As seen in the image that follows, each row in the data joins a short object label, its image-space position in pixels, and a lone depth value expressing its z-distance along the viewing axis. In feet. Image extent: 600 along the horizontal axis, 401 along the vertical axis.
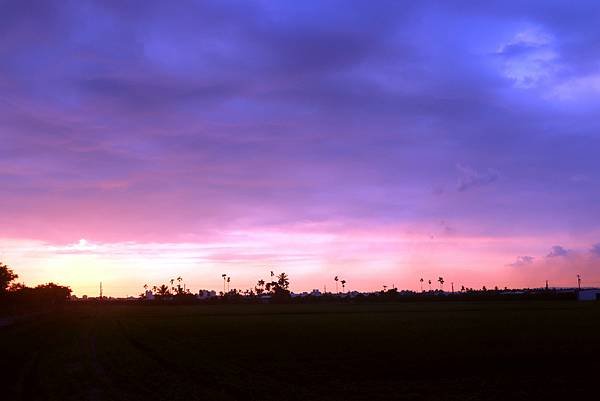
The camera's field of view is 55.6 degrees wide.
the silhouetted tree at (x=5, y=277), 461.04
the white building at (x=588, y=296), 536.83
